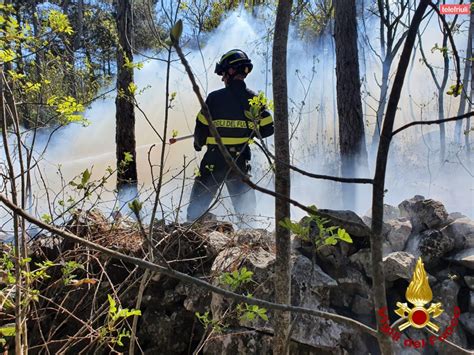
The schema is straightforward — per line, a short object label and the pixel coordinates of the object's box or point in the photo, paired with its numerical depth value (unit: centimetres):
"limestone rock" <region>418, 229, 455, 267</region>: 237
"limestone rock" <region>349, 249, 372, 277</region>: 227
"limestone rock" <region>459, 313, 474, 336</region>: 206
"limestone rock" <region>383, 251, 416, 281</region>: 211
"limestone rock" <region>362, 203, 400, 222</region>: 302
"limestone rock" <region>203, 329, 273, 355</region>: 194
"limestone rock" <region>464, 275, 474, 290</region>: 217
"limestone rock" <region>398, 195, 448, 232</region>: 250
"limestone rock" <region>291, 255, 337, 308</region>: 200
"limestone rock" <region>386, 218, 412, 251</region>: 255
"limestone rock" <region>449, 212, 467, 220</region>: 258
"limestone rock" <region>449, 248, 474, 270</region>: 223
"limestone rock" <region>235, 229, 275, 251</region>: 244
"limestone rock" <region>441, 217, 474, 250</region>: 237
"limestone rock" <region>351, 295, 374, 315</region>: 214
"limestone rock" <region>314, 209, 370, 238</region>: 227
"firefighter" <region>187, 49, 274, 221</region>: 352
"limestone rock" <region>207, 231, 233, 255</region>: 244
